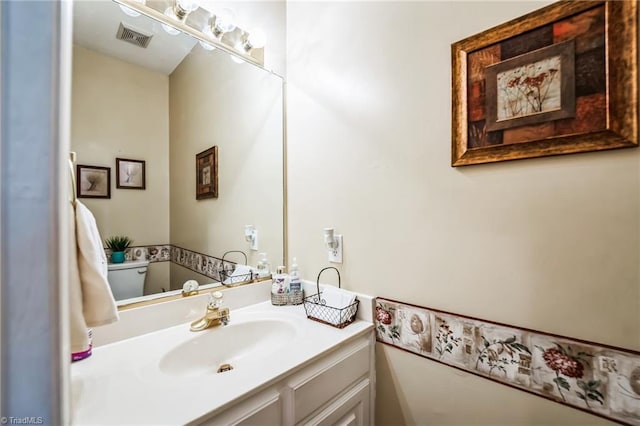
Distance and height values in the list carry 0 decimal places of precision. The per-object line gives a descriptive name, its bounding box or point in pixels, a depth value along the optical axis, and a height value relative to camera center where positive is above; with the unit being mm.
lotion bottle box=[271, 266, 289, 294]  1353 -343
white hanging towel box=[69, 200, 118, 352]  574 -155
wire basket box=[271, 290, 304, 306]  1349 -413
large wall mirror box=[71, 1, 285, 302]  961 +309
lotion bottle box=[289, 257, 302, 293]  1355 -332
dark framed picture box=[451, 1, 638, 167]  675 +346
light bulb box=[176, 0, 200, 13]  1112 +828
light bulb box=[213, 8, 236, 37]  1229 +843
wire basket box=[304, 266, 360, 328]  1102 -407
